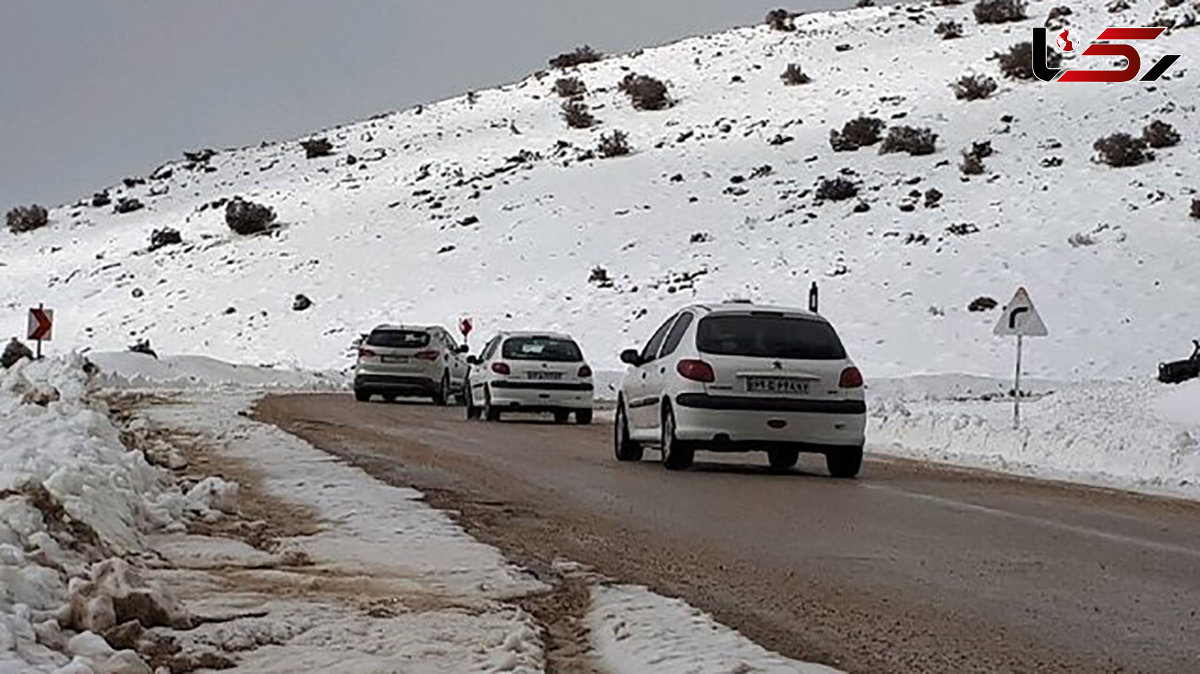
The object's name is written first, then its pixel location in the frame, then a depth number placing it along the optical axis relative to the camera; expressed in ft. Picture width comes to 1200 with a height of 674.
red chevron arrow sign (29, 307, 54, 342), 118.01
